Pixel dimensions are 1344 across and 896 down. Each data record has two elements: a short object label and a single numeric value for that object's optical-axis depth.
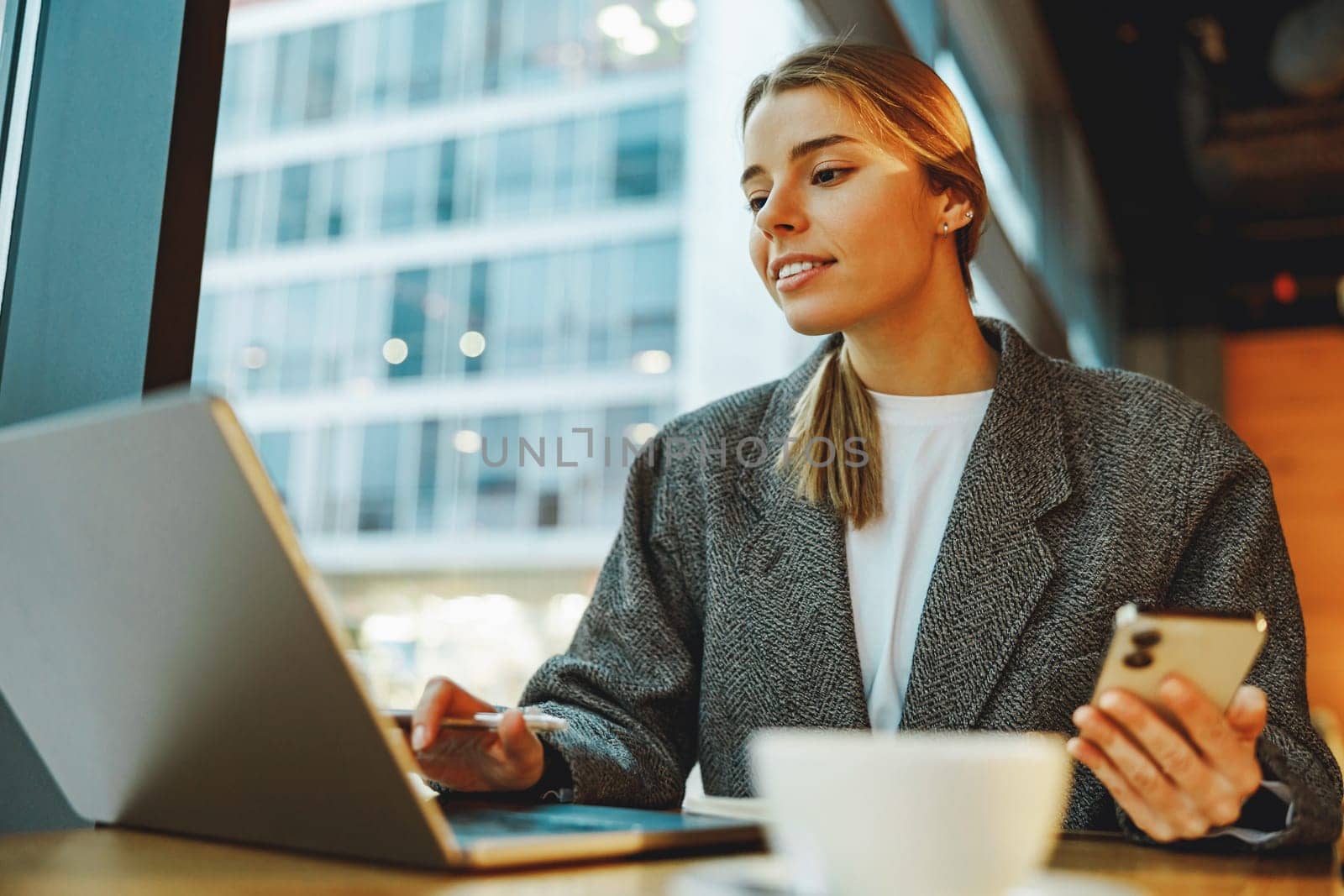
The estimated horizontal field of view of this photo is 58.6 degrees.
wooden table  0.47
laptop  0.46
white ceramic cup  0.37
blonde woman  1.05
